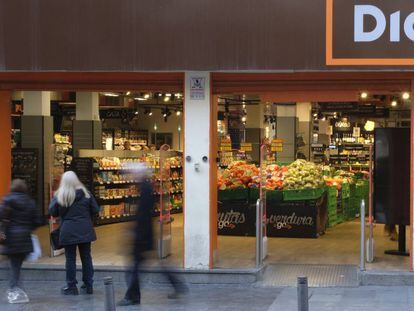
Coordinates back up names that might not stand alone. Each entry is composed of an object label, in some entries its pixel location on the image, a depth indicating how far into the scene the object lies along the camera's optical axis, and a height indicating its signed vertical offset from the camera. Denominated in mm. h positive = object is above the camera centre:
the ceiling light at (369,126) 22266 +552
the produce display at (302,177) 14430 -775
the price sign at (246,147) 19794 -149
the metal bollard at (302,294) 6539 -1507
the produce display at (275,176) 14484 -768
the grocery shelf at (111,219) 16542 -1994
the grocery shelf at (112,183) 16703 -1070
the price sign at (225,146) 20094 -124
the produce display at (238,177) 14609 -784
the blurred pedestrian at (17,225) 9078 -1153
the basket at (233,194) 14438 -1140
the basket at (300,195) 14297 -1141
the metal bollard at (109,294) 7043 -1634
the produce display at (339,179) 16722 -975
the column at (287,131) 22562 +364
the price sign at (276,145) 17484 -77
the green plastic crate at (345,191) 17531 -1299
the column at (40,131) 17094 +274
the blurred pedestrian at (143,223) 8734 -1076
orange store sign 9633 +1640
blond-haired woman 9477 -1156
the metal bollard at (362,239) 10279 -1521
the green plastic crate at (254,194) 14438 -1138
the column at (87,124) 19078 +509
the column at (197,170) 10484 -447
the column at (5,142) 11828 -11
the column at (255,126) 26953 +667
